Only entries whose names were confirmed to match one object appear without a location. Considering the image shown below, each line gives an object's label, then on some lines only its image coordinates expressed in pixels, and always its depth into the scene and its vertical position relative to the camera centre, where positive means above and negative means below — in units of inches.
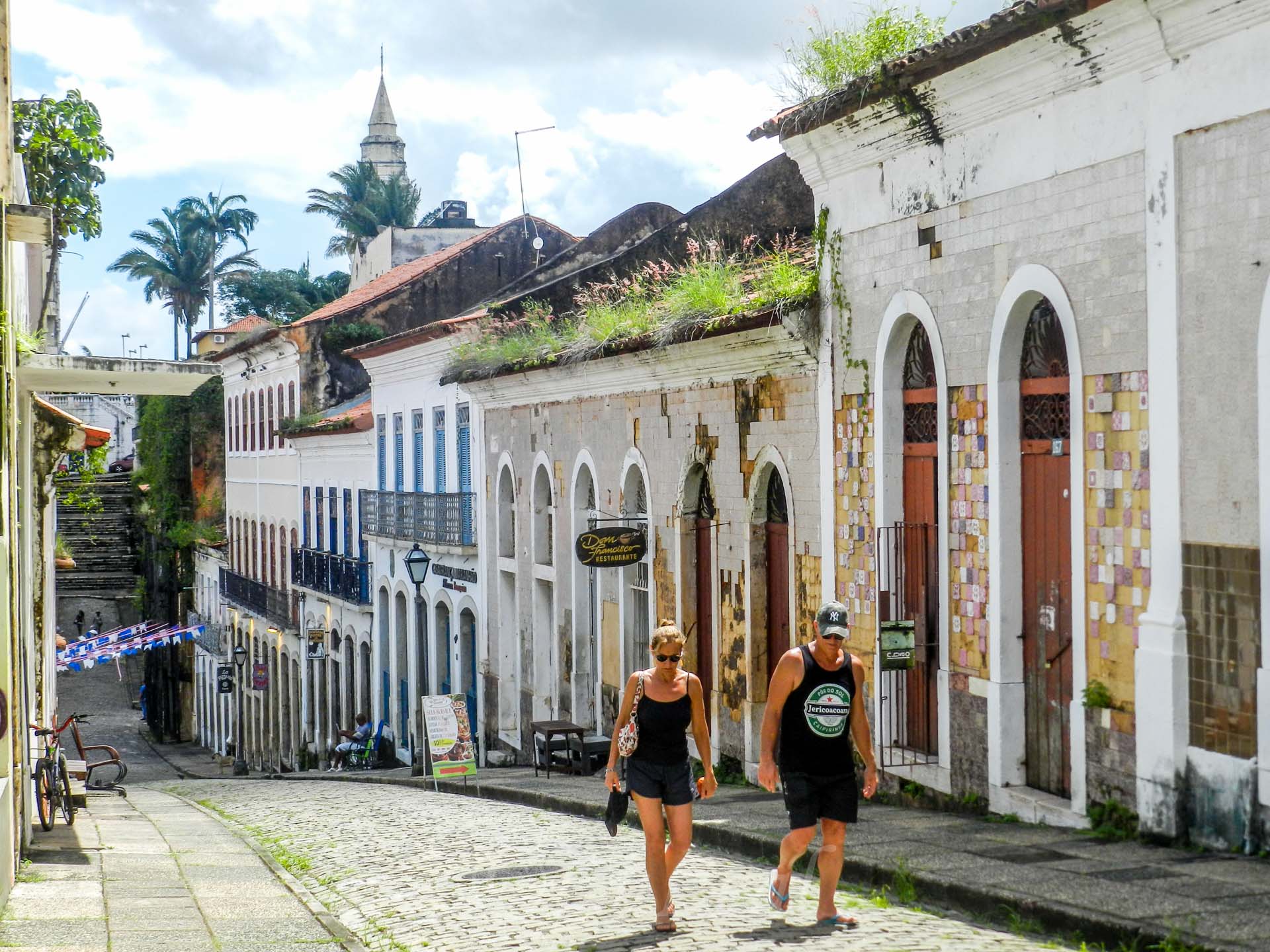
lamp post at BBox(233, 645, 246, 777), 1427.2 -222.1
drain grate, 380.5 -85.0
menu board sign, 687.1 -98.4
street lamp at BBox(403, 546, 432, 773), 827.4 -31.8
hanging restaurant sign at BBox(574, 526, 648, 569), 612.4 -18.4
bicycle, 493.7 -83.0
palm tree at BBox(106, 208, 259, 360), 2834.6 +404.4
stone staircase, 2209.6 -53.7
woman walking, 301.2 -44.4
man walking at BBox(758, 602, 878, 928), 287.0 -41.8
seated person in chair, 1109.7 -159.0
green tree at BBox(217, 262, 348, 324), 2551.7 +320.0
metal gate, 437.7 -39.2
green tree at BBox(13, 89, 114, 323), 703.1 +148.5
